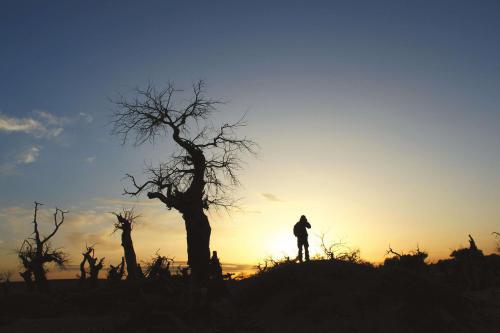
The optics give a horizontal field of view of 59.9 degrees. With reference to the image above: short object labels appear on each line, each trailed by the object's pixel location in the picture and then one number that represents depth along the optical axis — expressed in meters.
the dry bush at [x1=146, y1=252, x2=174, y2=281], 21.00
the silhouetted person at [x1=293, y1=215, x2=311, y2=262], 19.91
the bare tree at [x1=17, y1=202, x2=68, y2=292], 29.69
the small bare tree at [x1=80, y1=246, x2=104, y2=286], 26.38
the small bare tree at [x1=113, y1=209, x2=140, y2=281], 24.85
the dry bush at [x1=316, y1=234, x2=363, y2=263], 18.42
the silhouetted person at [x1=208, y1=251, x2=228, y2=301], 16.69
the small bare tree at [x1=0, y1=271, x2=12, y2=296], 21.51
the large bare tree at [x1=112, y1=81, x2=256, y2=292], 18.69
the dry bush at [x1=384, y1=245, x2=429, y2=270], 20.84
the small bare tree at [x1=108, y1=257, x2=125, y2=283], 21.46
